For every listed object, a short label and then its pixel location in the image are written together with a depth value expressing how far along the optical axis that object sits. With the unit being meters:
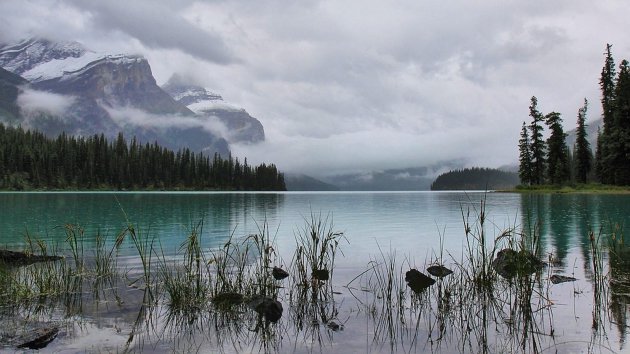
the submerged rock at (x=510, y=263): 10.58
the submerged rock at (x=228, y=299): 10.47
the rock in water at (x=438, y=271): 13.71
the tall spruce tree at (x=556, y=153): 92.06
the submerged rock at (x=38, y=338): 7.78
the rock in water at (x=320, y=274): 12.22
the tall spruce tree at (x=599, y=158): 85.09
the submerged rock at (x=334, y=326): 9.28
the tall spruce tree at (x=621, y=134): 73.62
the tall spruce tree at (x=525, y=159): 101.88
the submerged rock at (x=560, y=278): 13.55
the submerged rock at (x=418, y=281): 12.41
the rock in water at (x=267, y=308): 9.80
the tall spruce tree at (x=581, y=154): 87.06
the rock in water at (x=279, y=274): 13.62
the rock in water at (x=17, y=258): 15.07
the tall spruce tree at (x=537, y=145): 98.00
